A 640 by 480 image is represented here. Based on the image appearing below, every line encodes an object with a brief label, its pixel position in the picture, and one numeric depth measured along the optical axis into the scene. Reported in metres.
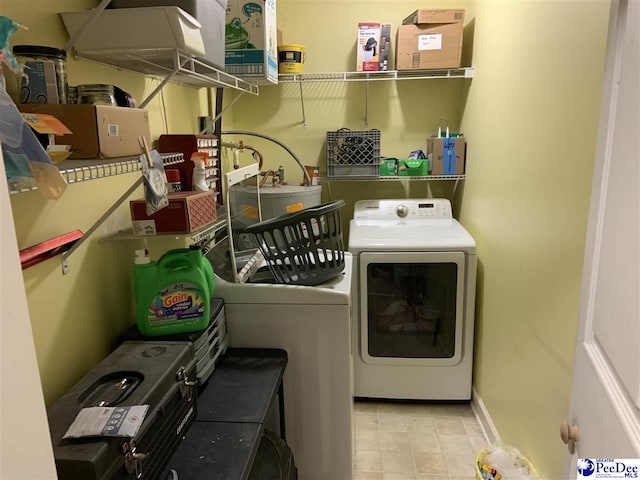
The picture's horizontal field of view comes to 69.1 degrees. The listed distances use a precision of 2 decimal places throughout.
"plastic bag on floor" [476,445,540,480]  1.72
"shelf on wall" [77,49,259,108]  1.31
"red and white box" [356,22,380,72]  2.72
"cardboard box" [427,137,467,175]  2.78
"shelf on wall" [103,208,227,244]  1.40
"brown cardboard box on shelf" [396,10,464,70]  2.61
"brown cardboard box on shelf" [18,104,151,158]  0.94
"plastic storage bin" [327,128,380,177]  2.83
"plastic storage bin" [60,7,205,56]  1.21
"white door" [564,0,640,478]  0.70
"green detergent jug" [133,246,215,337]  1.40
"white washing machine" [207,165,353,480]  1.76
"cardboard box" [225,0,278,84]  2.06
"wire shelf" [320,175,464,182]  2.82
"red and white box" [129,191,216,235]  1.37
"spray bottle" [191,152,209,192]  1.57
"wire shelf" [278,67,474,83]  2.73
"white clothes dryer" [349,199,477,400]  2.47
